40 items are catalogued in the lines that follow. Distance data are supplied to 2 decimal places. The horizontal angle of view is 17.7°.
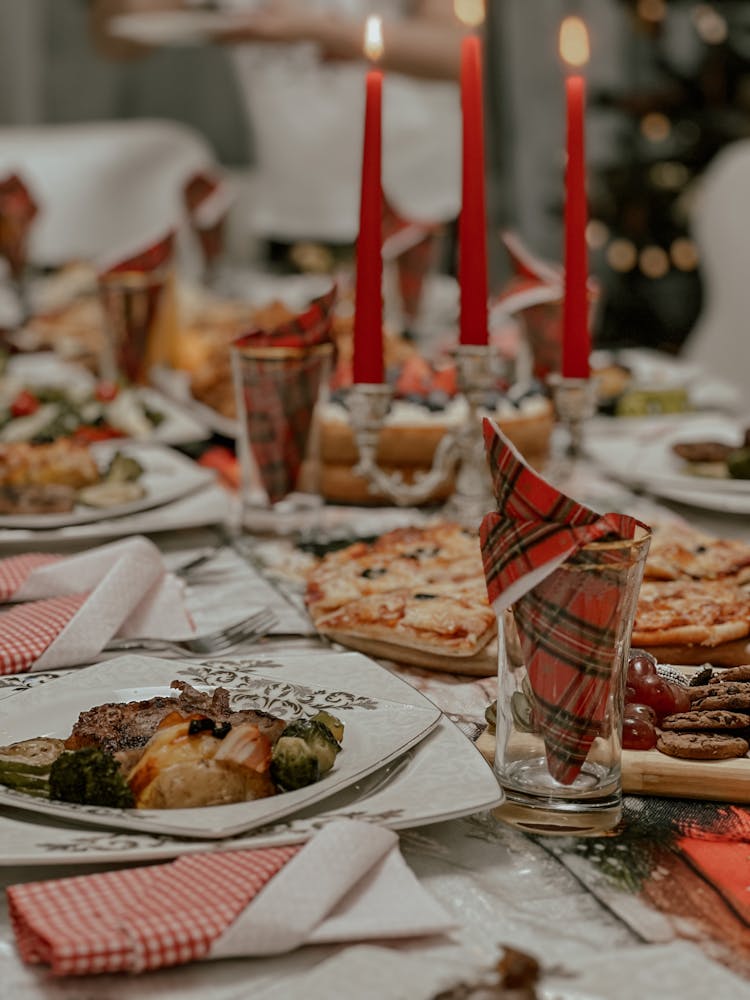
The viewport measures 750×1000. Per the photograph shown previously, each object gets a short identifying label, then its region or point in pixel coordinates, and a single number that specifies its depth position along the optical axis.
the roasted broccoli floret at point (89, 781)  1.36
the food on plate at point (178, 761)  1.37
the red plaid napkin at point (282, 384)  1.92
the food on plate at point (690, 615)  1.60
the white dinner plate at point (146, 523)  1.87
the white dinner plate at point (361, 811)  1.33
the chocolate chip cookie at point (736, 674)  1.52
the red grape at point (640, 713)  1.46
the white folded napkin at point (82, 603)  1.60
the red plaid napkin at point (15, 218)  3.22
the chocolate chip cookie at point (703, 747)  1.44
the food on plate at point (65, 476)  1.93
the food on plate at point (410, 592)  1.61
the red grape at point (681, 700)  1.49
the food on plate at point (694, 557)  1.72
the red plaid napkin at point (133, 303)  2.48
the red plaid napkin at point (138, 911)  1.24
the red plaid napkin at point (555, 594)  1.36
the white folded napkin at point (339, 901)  1.28
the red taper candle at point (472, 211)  1.81
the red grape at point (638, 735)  1.45
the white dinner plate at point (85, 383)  2.22
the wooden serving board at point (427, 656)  1.61
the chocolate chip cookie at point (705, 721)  1.46
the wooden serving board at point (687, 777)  1.43
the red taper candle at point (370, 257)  1.77
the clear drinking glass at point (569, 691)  1.38
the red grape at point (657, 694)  1.49
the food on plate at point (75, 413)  2.15
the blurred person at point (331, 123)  5.30
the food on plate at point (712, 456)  2.03
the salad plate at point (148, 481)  1.89
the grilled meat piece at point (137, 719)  1.41
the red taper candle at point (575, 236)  1.82
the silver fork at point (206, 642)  1.62
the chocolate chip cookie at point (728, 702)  1.48
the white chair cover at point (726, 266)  3.57
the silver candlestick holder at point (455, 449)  1.82
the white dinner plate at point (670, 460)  1.99
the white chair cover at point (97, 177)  5.51
